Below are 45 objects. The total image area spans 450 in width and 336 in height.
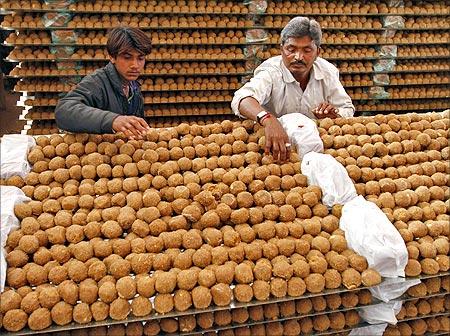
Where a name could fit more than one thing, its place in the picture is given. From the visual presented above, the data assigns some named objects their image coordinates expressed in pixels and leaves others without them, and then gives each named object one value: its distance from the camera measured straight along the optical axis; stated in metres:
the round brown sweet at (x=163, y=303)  1.48
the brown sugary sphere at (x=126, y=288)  1.48
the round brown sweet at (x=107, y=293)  1.48
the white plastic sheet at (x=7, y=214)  1.52
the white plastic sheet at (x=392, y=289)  1.70
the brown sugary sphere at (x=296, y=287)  1.58
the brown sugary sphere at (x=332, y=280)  1.62
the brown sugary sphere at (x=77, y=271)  1.53
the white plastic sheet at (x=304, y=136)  2.12
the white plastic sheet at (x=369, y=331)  1.87
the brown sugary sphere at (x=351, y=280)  1.62
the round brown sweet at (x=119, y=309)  1.46
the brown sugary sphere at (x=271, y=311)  1.67
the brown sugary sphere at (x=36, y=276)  1.52
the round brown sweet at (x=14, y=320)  1.40
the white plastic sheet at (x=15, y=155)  1.89
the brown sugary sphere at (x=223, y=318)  1.62
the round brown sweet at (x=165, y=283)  1.50
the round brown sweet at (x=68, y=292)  1.47
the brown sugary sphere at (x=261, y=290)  1.55
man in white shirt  2.40
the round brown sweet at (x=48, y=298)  1.45
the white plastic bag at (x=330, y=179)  1.91
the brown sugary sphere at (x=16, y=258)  1.56
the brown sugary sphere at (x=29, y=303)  1.43
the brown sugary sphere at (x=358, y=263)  1.65
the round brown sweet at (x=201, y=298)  1.50
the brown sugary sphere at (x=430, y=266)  1.70
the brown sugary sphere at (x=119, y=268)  1.55
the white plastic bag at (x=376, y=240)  1.63
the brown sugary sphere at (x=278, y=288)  1.57
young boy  1.97
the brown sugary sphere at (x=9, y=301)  1.42
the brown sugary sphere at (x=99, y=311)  1.46
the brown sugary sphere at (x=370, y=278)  1.61
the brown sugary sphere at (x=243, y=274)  1.57
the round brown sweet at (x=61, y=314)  1.43
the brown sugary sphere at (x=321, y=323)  1.78
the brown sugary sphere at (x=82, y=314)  1.45
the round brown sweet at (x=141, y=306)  1.47
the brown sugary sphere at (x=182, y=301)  1.50
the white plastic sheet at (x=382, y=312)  1.76
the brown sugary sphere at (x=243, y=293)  1.53
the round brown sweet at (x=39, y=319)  1.41
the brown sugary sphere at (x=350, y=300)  1.71
